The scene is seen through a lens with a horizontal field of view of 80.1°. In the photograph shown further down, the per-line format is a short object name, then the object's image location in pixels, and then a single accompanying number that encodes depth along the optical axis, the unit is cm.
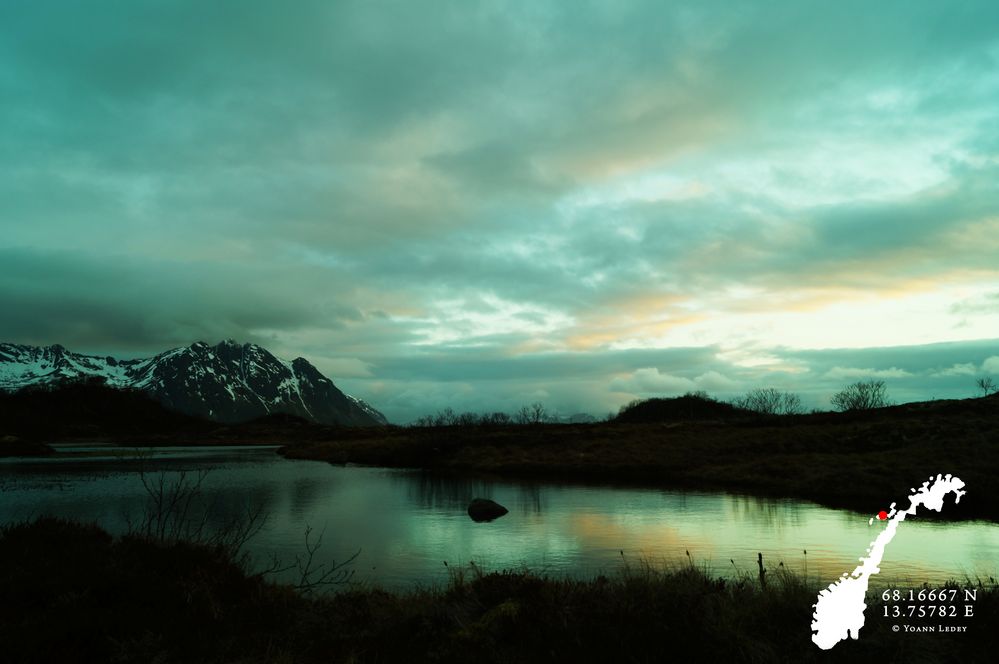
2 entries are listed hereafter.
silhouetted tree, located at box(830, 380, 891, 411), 17024
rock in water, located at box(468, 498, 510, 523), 3421
